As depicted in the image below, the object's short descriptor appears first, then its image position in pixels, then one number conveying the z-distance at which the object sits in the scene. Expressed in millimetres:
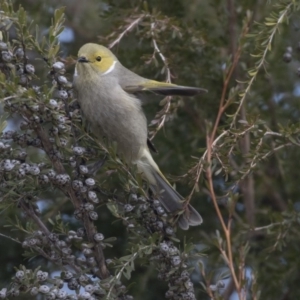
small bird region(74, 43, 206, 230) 5930
